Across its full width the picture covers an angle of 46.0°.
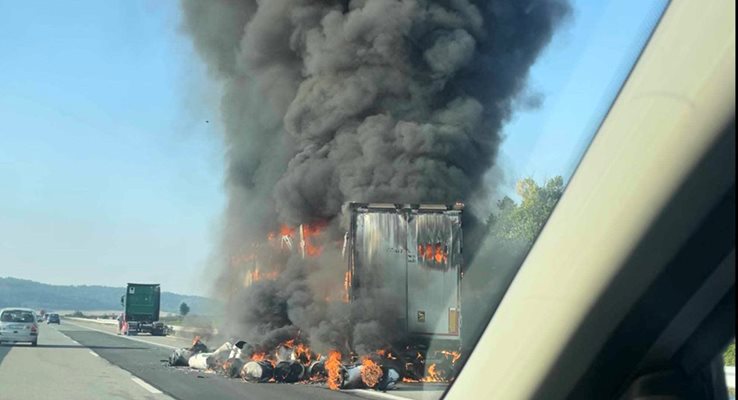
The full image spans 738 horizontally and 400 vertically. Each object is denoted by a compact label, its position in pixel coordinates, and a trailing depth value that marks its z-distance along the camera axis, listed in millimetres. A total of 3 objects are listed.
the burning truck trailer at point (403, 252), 13306
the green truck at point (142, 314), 28234
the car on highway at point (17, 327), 25625
